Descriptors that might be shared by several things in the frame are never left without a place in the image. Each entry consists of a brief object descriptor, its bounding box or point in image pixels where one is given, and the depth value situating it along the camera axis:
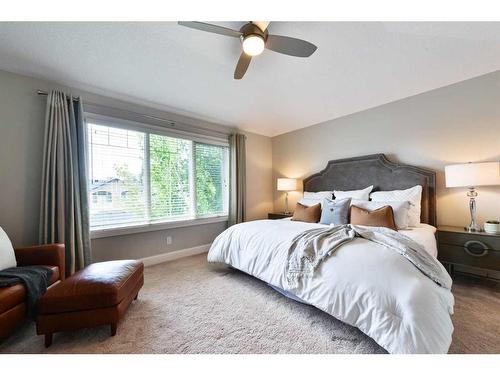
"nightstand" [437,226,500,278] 2.10
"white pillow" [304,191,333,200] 3.49
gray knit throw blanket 1.47
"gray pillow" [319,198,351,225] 2.71
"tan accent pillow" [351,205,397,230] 2.38
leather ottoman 1.46
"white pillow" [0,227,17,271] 1.74
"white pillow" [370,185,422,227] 2.57
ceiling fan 1.49
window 2.81
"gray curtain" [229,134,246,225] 4.04
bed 1.17
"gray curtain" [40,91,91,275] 2.32
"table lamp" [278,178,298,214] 4.11
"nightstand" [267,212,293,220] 4.06
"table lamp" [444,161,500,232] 2.15
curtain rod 2.40
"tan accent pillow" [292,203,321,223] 3.06
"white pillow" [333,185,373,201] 3.06
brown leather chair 1.41
